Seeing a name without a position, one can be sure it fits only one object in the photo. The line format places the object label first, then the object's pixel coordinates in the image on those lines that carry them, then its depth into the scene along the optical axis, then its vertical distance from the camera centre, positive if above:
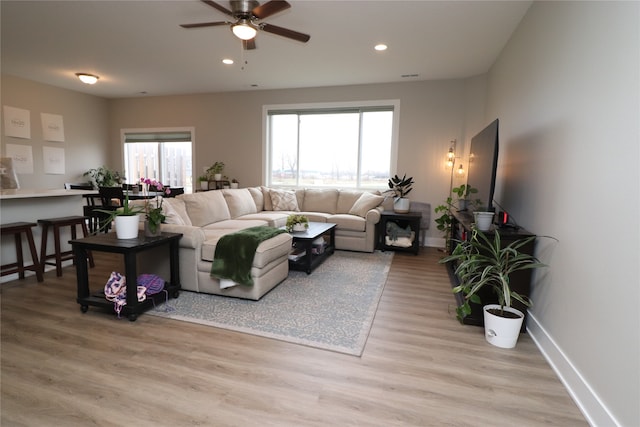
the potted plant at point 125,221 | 2.57 -0.43
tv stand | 2.35 -0.74
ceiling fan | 2.44 +1.27
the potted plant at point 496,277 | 2.15 -0.68
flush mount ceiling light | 4.97 +1.40
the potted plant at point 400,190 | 4.88 -0.19
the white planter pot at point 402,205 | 4.87 -0.40
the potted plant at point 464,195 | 3.60 -0.18
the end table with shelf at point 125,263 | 2.41 -0.74
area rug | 2.28 -1.14
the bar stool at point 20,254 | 3.06 -0.90
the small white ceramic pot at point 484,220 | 2.53 -0.30
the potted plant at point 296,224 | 3.81 -0.59
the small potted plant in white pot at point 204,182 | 6.03 -0.20
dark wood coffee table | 3.62 -0.91
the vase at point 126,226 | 2.58 -0.47
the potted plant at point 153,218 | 2.71 -0.42
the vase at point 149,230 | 2.71 -0.52
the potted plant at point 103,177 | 6.50 -0.20
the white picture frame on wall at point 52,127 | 5.64 +0.69
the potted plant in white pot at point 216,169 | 6.20 +0.05
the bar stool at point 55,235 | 3.33 -0.74
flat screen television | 2.62 +0.16
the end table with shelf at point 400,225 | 4.71 -0.70
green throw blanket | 2.77 -0.75
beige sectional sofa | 2.94 -0.63
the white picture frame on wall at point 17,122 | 5.10 +0.69
